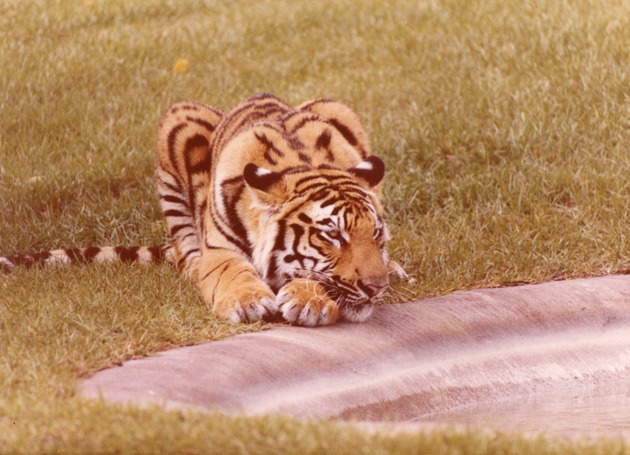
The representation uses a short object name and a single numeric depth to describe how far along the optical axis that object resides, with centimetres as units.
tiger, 1110
